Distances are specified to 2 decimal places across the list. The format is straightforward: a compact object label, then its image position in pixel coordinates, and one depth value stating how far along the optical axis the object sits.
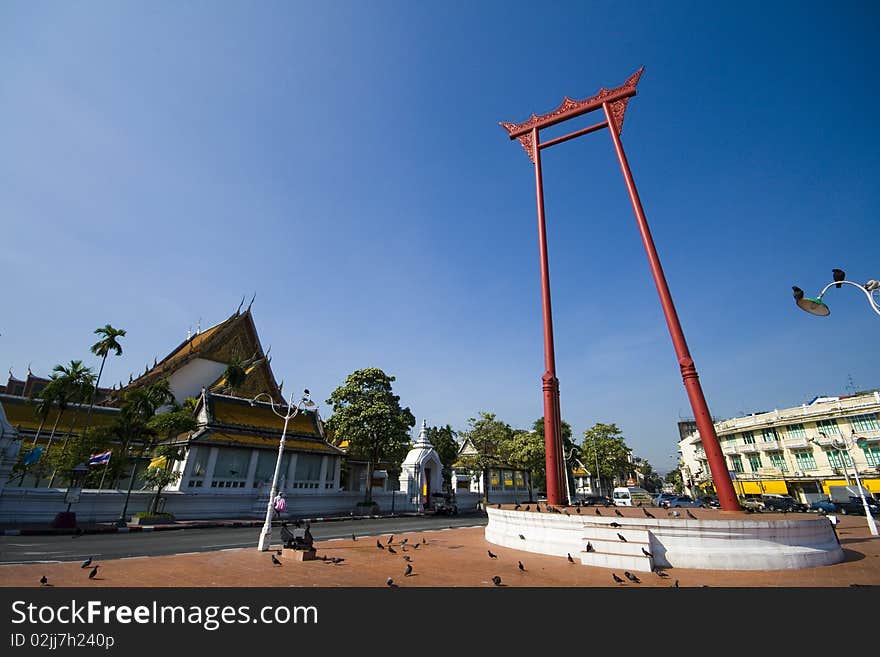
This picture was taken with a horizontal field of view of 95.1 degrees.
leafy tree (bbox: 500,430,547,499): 41.22
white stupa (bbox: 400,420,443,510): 35.88
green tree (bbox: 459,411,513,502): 44.28
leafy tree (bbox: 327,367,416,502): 33.94
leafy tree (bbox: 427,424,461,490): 50.34
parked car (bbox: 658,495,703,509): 27.22
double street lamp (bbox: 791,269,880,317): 7.91
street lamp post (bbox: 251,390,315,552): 11.88
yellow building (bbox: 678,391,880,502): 35.78
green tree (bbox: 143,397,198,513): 21.52
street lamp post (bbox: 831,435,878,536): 15.52
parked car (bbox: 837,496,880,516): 26.56
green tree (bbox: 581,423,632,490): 49.75
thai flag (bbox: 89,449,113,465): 20.50
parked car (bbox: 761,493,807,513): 27.36
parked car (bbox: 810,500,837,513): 27.32
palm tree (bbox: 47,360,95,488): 24.92
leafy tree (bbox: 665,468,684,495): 74.75
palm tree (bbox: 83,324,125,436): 26.73
